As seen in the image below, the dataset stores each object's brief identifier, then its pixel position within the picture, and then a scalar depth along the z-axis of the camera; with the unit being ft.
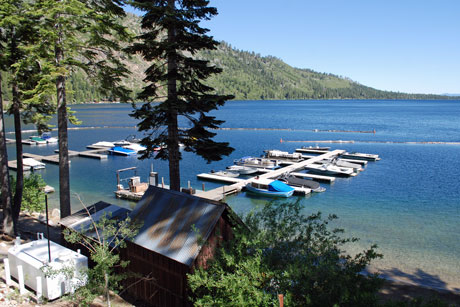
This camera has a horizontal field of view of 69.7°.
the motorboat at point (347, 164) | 133.07
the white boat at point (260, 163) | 135.33
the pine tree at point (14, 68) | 43.62
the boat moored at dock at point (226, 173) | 122.39
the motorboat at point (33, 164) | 133.69
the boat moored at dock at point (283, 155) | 151.53
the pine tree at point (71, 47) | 41.96
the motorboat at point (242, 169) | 126.21
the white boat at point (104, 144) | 192.25
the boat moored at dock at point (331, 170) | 125.08
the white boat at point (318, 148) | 181.68
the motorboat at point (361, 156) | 155.74
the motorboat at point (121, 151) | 172.24
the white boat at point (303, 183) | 104.12
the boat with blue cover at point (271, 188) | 97.91
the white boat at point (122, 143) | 184.77
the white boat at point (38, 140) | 208.64
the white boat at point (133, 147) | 178.19
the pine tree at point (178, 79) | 44.45
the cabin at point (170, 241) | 32.12
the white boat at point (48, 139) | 211.45
